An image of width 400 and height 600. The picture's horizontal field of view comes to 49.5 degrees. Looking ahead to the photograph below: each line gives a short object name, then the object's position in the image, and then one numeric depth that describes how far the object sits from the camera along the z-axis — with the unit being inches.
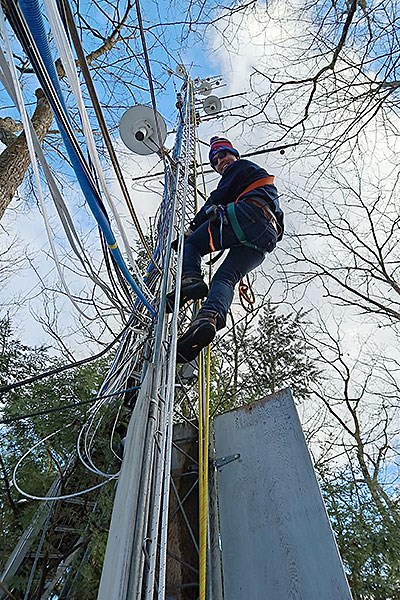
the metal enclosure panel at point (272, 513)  65.2
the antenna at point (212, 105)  191.8
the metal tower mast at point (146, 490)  34.7
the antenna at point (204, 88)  205.2
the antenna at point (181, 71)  158.4
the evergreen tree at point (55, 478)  78.7
